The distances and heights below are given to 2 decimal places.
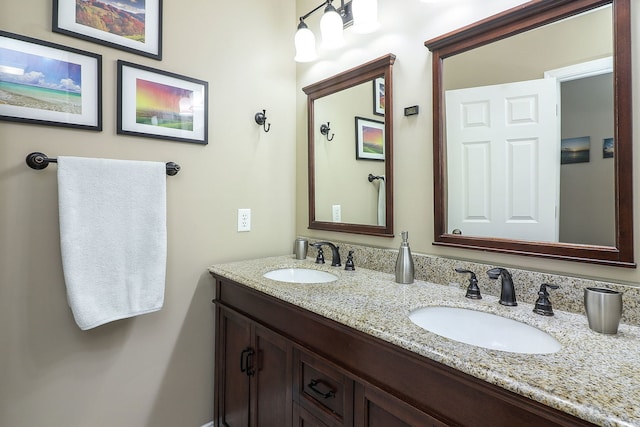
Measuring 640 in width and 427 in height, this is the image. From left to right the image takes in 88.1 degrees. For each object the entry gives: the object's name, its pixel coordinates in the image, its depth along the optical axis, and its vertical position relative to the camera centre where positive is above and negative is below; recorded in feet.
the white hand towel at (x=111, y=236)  3.94 -0.28
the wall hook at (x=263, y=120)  6.03 +1.73
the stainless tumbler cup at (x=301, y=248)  6.03 -0.62
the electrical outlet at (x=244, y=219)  5.88 -0.10
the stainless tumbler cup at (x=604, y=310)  2.71 -0.80
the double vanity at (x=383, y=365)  1.98 -1.15
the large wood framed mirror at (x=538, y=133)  3.14 +0.89
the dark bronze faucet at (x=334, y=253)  5.49 -0.65
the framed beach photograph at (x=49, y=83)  3.87 +1.62
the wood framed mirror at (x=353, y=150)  5.00 +1.09
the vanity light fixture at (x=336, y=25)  4.71 +2.94
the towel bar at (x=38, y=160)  3.90 +0.65
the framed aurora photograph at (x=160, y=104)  4.64 +1.65
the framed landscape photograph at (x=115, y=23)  4.22 +2.61
